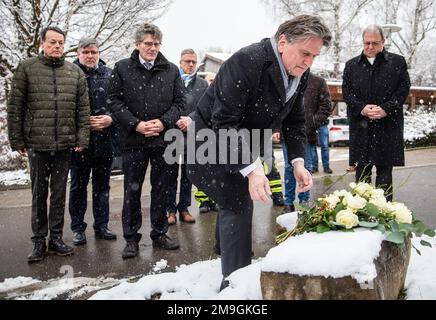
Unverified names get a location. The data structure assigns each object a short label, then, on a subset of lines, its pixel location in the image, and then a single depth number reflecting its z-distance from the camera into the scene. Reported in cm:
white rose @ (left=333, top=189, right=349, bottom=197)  296
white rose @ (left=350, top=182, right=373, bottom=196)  305
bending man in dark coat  267
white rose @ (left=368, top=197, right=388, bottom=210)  290
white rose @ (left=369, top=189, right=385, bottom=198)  297
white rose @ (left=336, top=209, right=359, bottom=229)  260
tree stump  221
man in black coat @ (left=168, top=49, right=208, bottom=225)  588
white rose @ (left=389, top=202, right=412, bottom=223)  283
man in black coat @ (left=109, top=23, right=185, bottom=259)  452
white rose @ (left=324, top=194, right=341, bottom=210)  283
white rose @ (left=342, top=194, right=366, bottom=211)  273
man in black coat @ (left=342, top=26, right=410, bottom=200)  518
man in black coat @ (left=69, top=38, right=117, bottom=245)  510
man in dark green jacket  446
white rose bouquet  263
